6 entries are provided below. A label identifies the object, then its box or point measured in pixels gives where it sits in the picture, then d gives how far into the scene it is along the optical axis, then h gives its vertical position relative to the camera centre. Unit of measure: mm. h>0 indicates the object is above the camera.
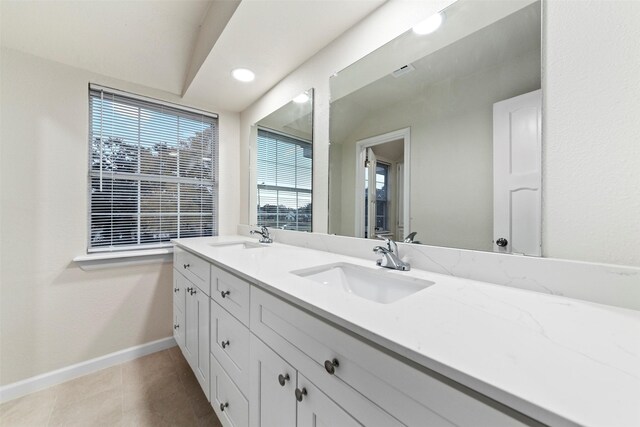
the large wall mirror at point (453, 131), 824 +336
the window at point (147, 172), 1828 +324
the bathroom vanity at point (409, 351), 348 -244
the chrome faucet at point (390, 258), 1000 -193
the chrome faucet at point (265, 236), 1840 -186
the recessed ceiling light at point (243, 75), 1718 +991
